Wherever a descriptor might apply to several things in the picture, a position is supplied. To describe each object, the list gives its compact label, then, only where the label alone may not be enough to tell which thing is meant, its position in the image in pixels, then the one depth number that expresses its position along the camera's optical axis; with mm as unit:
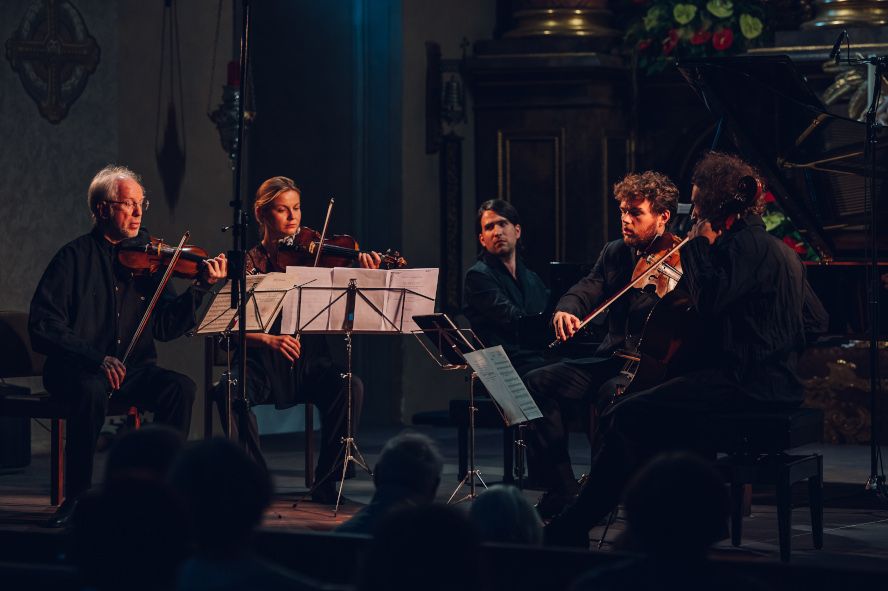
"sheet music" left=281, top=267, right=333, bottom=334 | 8845
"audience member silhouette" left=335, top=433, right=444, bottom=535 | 5091
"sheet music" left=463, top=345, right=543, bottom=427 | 8386
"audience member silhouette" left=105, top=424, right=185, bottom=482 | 4724
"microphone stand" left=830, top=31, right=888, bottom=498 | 9167
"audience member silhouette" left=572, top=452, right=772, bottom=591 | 3513
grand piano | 9201
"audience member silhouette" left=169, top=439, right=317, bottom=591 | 3524
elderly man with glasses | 8512
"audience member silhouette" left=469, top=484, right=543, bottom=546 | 4667
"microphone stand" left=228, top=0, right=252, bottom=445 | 7600
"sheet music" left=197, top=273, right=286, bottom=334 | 8799
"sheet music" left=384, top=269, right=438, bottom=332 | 8937
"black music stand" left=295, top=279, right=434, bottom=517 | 8914
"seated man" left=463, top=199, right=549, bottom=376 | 10154
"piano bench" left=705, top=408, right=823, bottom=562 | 7514
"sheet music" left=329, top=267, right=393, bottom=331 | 8937
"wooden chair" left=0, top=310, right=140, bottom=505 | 8851
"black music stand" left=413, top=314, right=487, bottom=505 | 8673
